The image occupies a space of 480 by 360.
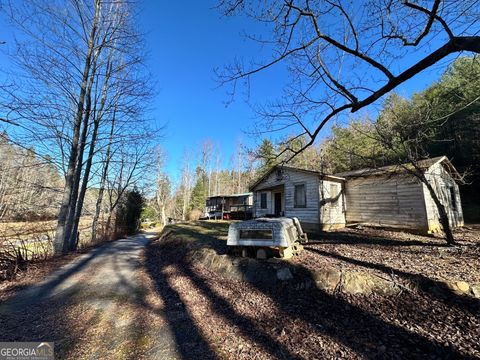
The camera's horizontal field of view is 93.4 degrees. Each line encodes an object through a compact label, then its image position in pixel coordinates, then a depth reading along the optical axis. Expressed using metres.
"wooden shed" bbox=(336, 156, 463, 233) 10.39
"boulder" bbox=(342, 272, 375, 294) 4.39
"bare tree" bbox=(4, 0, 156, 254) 8.26
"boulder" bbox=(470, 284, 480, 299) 3.81
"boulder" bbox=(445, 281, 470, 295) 3.89
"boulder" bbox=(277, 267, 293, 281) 5.18
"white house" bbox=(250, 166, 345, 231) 12.16
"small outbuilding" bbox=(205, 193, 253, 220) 24.36
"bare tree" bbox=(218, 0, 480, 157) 2.74
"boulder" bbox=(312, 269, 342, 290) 4.64
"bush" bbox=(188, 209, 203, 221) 30.70
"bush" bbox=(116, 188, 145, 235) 17.61
